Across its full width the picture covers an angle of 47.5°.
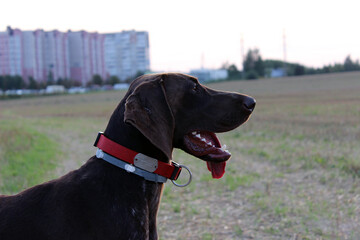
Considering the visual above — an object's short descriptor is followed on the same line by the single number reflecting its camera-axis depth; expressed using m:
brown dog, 2.39
